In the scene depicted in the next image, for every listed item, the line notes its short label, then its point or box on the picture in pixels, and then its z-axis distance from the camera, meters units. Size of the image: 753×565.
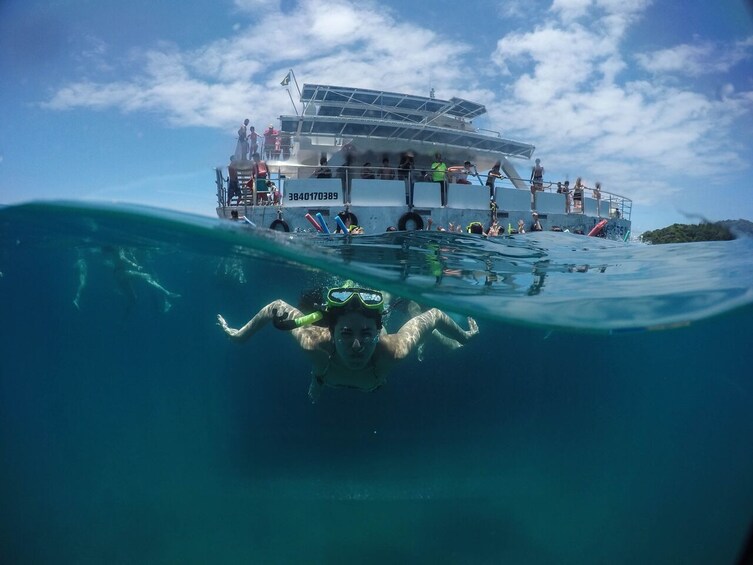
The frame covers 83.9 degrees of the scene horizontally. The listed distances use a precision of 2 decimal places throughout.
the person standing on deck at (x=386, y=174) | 17.14
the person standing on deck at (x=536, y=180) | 17.64
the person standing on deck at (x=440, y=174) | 16.67
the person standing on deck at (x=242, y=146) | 14.34
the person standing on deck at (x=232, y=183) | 14.72
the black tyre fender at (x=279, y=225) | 14.93
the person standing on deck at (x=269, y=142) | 18.12
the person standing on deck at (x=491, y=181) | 16.85
